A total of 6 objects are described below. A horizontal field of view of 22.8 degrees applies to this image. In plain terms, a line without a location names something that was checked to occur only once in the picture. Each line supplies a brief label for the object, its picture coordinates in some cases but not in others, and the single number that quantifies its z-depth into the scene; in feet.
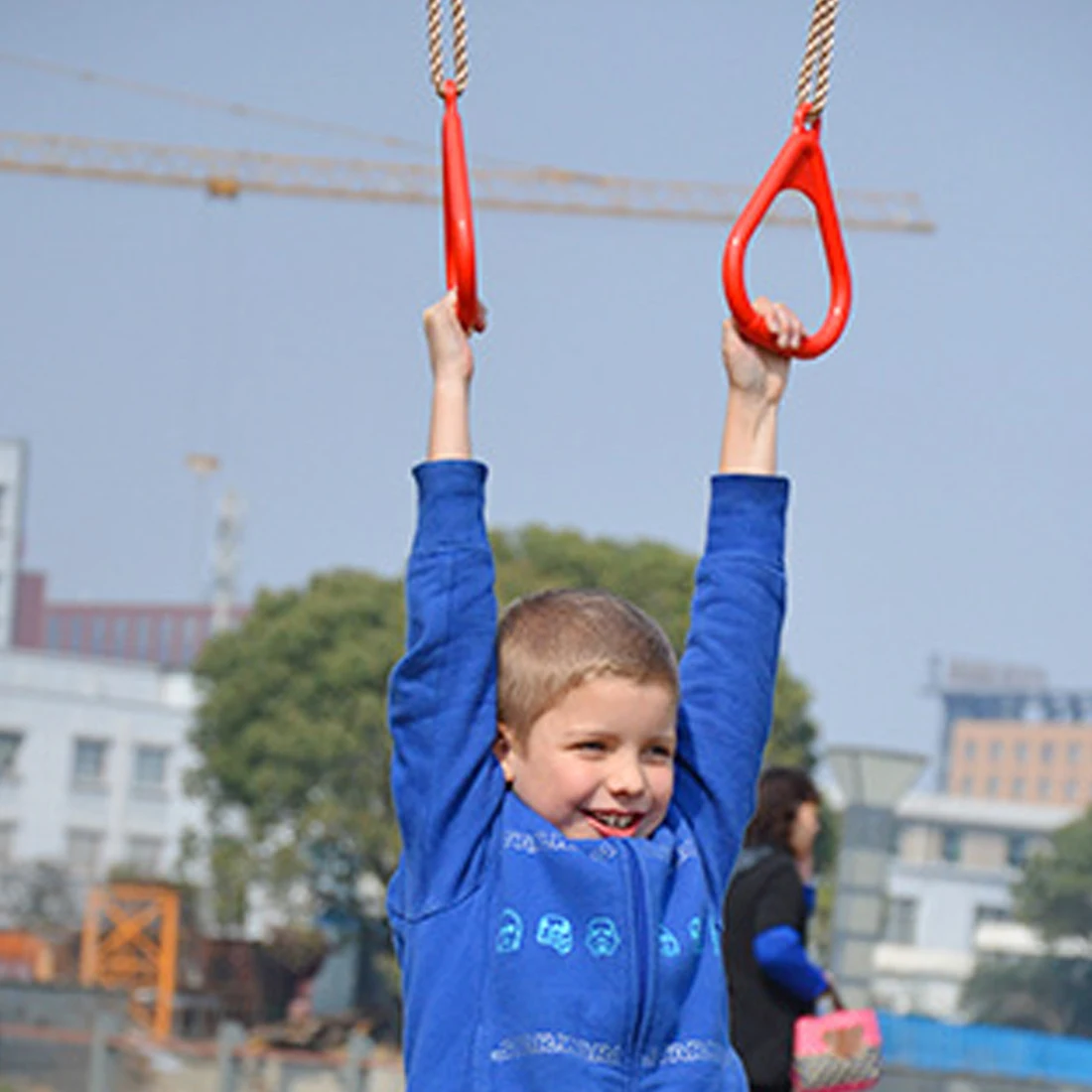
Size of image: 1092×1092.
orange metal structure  170.40
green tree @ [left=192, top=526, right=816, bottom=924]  152.97
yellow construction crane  247.29
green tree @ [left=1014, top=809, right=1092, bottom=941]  212.23
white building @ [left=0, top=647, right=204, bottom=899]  236.22
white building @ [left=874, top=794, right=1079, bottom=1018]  271.28
